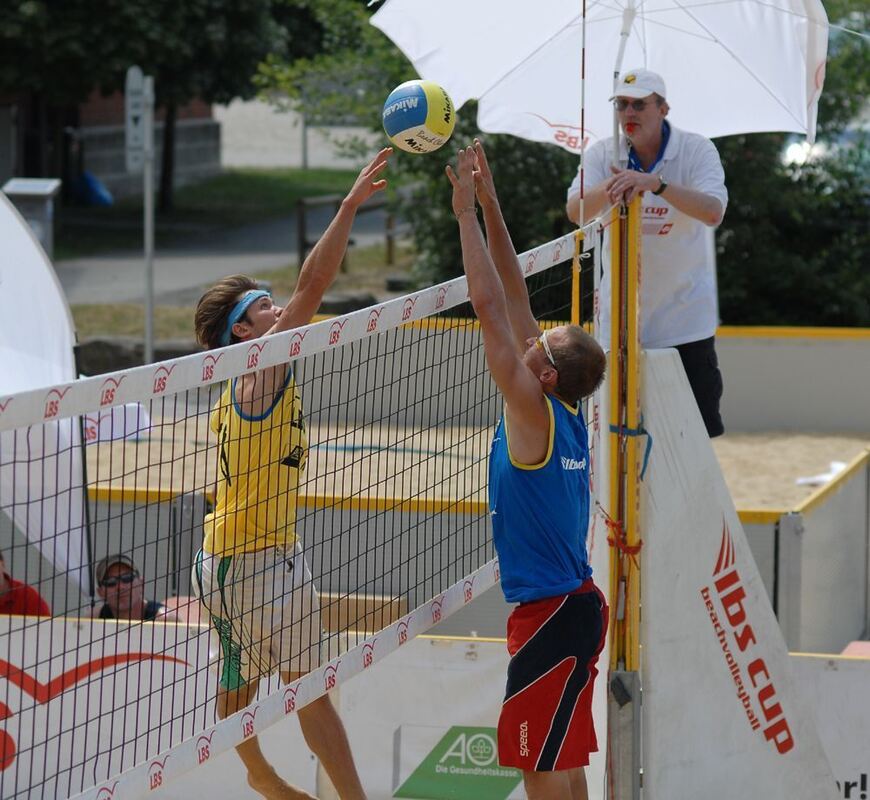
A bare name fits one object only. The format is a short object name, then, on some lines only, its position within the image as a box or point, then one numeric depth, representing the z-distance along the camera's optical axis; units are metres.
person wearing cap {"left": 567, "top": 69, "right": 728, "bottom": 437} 11.86
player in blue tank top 8.86
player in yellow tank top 9.45
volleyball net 8.89
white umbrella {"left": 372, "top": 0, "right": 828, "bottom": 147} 12.83
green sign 12.70
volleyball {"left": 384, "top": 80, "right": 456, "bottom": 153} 9.57
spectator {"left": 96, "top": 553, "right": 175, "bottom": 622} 13.55
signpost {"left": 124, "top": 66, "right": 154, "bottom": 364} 28.52
